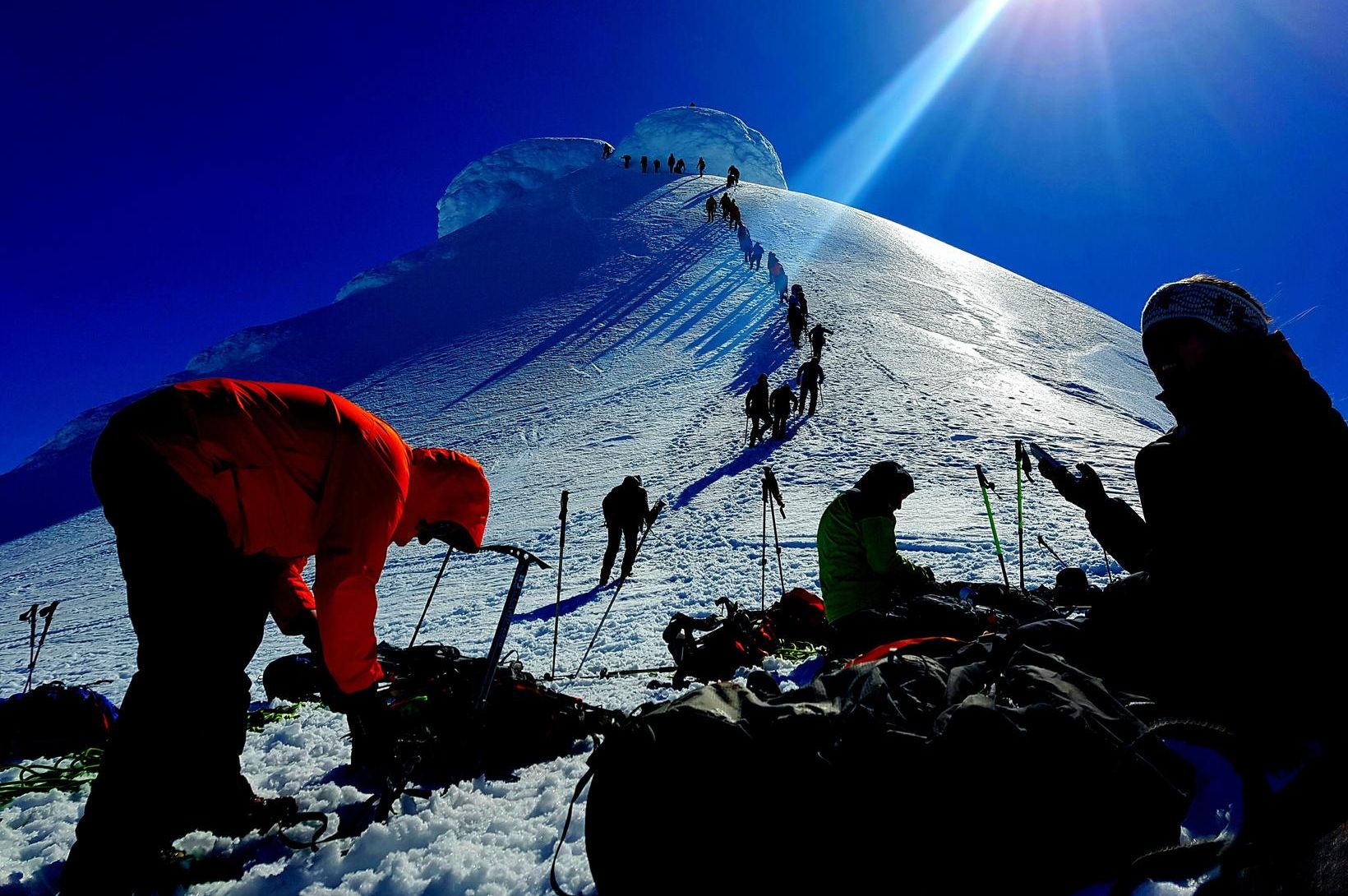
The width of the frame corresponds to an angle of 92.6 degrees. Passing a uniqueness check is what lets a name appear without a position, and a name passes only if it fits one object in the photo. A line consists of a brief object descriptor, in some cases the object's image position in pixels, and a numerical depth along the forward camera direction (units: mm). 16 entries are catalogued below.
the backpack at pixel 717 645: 3754
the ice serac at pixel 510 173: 73250
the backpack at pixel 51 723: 2904
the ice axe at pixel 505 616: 2441
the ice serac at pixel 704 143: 72438
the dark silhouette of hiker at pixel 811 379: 15016
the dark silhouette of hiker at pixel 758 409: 13281
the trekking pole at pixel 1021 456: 4956
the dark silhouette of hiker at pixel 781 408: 13547
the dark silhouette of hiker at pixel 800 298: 21562
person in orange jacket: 1807
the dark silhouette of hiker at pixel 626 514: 6977
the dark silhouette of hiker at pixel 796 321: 20047
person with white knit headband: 1384
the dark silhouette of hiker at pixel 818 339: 18750
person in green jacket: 3994
